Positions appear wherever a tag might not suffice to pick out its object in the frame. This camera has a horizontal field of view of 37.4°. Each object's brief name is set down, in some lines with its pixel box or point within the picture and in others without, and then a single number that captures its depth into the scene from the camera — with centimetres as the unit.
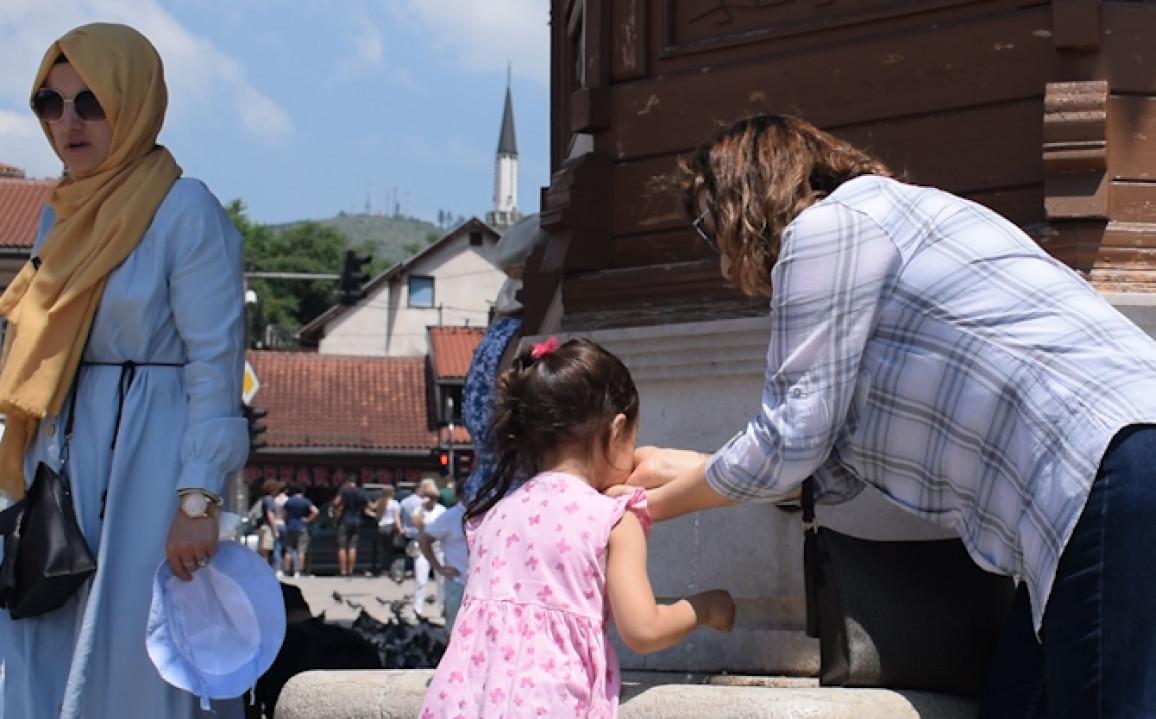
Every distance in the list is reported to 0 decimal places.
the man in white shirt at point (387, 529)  3431
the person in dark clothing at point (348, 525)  3544
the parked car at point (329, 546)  3666
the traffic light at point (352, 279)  3631
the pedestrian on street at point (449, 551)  1203
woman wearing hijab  438
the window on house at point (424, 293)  7844
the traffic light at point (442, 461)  5008
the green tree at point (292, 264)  11275
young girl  333
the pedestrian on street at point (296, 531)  3406
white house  7694
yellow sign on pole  2338
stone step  331
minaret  15350
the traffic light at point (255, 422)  2583
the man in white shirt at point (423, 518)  2133
